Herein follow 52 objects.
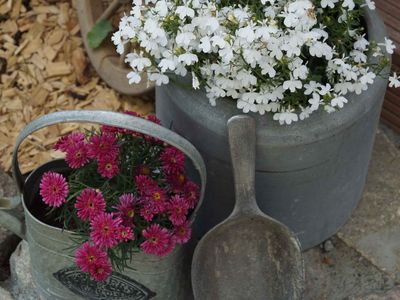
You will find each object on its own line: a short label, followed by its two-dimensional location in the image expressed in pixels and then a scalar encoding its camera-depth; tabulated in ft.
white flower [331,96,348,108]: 5.39
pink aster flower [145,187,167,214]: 5.28
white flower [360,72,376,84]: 5.51
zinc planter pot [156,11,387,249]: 5.63
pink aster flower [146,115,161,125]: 5.59
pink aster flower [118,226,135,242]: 5.13
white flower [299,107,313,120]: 5.44
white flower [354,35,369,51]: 5.73
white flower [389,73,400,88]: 5.61
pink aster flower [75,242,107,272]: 5.21
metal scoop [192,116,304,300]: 5.86
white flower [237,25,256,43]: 5.07
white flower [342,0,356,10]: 5.44
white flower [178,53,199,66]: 5.24
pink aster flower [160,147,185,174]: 5.54
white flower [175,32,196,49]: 5.26
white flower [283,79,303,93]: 5.28
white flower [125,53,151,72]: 5.43
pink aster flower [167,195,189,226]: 5.33
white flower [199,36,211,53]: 5.20
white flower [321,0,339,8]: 5.46
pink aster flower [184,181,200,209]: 5.49
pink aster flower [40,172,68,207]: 5.29
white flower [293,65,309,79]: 5.27
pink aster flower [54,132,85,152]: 5.48
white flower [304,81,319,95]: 5.41
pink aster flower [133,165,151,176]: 5.55
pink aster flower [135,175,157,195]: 5.35
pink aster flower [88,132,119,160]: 5.35
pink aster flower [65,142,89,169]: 5.40
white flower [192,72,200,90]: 5.41
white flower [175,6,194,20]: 5.25
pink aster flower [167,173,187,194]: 5.55
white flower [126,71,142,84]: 5.49
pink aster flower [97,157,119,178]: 5.32
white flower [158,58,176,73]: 5.28
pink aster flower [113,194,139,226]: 5.27
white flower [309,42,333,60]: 5.29
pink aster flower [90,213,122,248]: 5.11
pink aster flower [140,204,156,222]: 5.29
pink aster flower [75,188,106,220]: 5.19
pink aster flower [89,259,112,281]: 5.24
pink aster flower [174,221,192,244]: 5.40
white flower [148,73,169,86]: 5.54
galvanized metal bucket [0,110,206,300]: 5.48
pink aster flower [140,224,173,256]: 5.23
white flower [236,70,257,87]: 5.28
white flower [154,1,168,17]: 5.38
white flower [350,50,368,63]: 5.67
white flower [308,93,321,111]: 5.34
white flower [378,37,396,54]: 5.79
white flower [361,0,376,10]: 5.77
